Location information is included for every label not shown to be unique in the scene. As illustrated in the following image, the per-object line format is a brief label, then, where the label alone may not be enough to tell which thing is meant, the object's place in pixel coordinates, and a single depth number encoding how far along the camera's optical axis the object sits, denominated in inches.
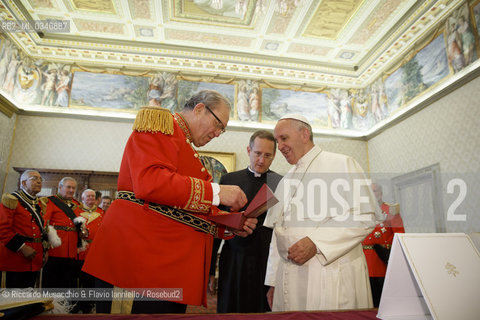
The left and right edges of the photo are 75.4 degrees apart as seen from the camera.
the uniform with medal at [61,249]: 200.6
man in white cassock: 76.9
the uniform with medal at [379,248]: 172.2
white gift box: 40.6
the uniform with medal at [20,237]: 158.9
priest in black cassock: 114.2
